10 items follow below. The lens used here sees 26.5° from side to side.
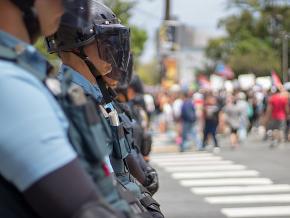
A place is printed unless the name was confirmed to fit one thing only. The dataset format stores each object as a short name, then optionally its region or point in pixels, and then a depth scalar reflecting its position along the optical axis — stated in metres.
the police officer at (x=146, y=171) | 3.66
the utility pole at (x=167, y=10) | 23.03
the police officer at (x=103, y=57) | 2.46
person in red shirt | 16.23
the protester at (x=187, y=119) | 15.19
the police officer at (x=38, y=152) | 1.27
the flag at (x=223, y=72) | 36.31
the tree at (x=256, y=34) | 60.25
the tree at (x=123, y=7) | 18.39
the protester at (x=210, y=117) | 15.54
